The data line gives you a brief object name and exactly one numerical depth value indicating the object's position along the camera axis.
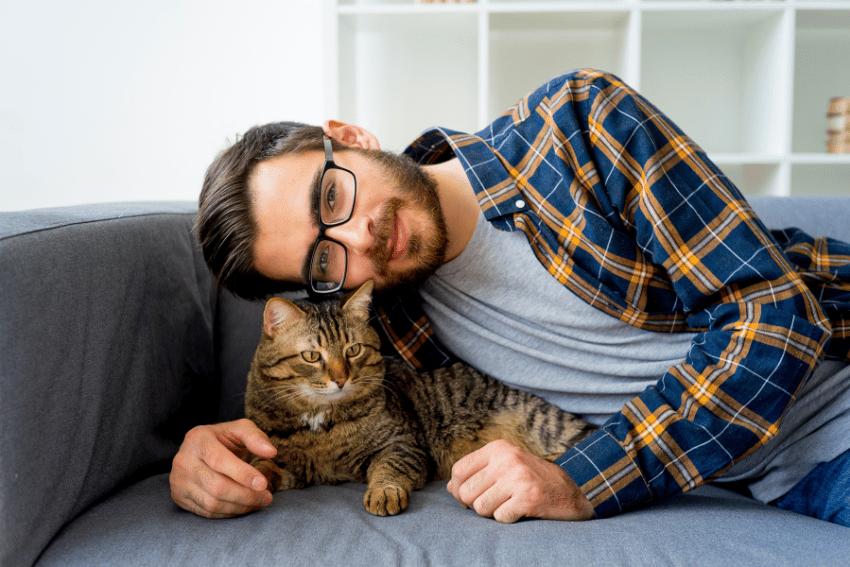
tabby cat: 1.18
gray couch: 0.81
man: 0.97
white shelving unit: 2.44
